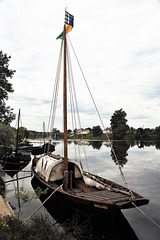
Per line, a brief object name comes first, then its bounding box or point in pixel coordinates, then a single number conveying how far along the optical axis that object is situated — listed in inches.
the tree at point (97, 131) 5265.8
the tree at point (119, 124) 3976.4
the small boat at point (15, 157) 949.7
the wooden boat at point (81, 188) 307.4
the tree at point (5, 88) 1149.7
